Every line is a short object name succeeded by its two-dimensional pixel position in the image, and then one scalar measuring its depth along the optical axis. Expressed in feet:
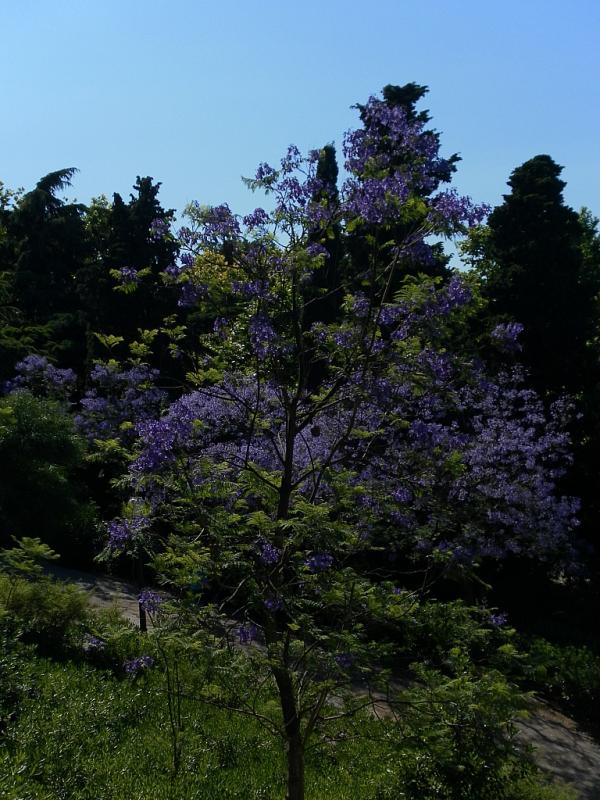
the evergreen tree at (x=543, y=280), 52.60
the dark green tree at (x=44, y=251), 72.49
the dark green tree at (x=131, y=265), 62.64
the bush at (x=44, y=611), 26.73
